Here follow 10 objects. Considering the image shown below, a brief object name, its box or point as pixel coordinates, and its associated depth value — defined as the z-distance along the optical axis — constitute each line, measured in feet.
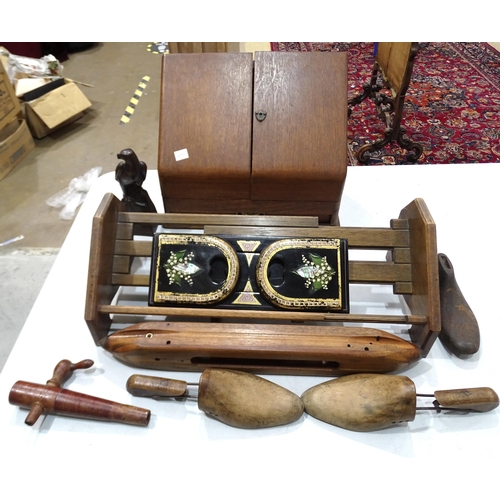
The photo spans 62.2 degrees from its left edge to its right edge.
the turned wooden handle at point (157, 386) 2.91
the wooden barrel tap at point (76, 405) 2.86
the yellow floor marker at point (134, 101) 9.27
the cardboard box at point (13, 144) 7.68
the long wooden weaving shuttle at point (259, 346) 2.90
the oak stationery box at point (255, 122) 3.79
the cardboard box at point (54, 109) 8.24
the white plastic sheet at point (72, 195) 7.13
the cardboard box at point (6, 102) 7.27
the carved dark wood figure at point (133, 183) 3.69
